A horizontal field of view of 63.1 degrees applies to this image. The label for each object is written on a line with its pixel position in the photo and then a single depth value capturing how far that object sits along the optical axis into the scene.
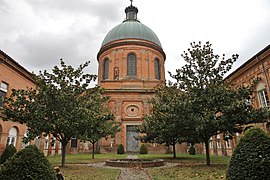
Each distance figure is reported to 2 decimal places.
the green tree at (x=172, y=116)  12.38
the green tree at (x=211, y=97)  11.68
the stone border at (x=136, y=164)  13.61
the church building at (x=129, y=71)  30.72
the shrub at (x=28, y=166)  4.88
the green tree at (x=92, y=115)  12.50
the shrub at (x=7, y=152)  14.32
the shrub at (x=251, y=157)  4.87
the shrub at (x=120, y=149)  26.74
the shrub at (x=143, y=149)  27.20
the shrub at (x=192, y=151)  27.91
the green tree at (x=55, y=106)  12.38
